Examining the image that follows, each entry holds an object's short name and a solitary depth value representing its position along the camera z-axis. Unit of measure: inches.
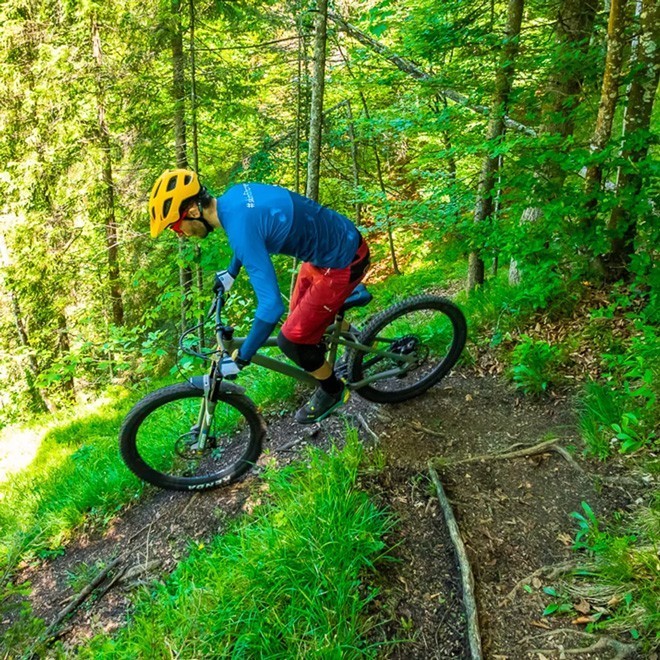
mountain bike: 145.4
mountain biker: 119.3
